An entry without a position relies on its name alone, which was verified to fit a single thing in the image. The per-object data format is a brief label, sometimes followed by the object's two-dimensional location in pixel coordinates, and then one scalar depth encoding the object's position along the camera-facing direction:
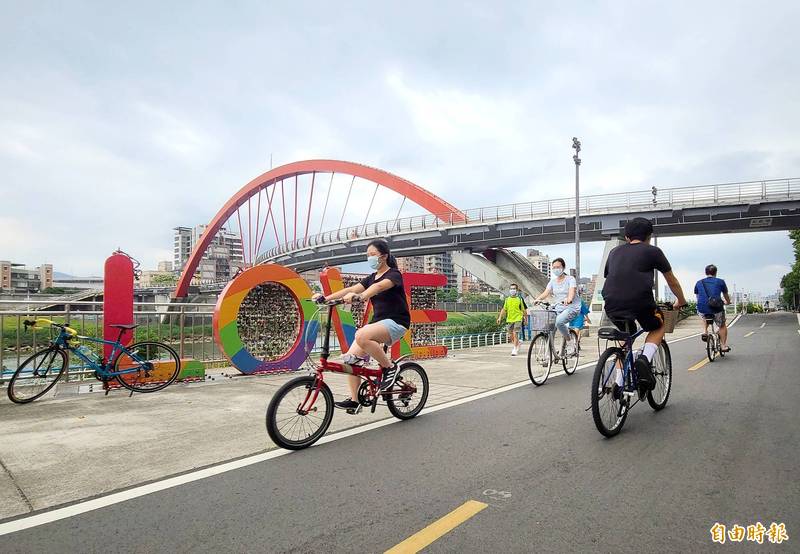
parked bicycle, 6.12
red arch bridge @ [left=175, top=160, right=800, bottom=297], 32.75
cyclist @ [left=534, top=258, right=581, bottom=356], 7.69
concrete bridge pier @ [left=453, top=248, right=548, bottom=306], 44.22
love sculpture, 8.52
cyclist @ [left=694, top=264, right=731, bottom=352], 9.68
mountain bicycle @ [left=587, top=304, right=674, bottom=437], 4.18
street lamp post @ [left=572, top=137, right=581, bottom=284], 24.83
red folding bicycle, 3.99
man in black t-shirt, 4.47
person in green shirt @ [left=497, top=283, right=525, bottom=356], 12.21
